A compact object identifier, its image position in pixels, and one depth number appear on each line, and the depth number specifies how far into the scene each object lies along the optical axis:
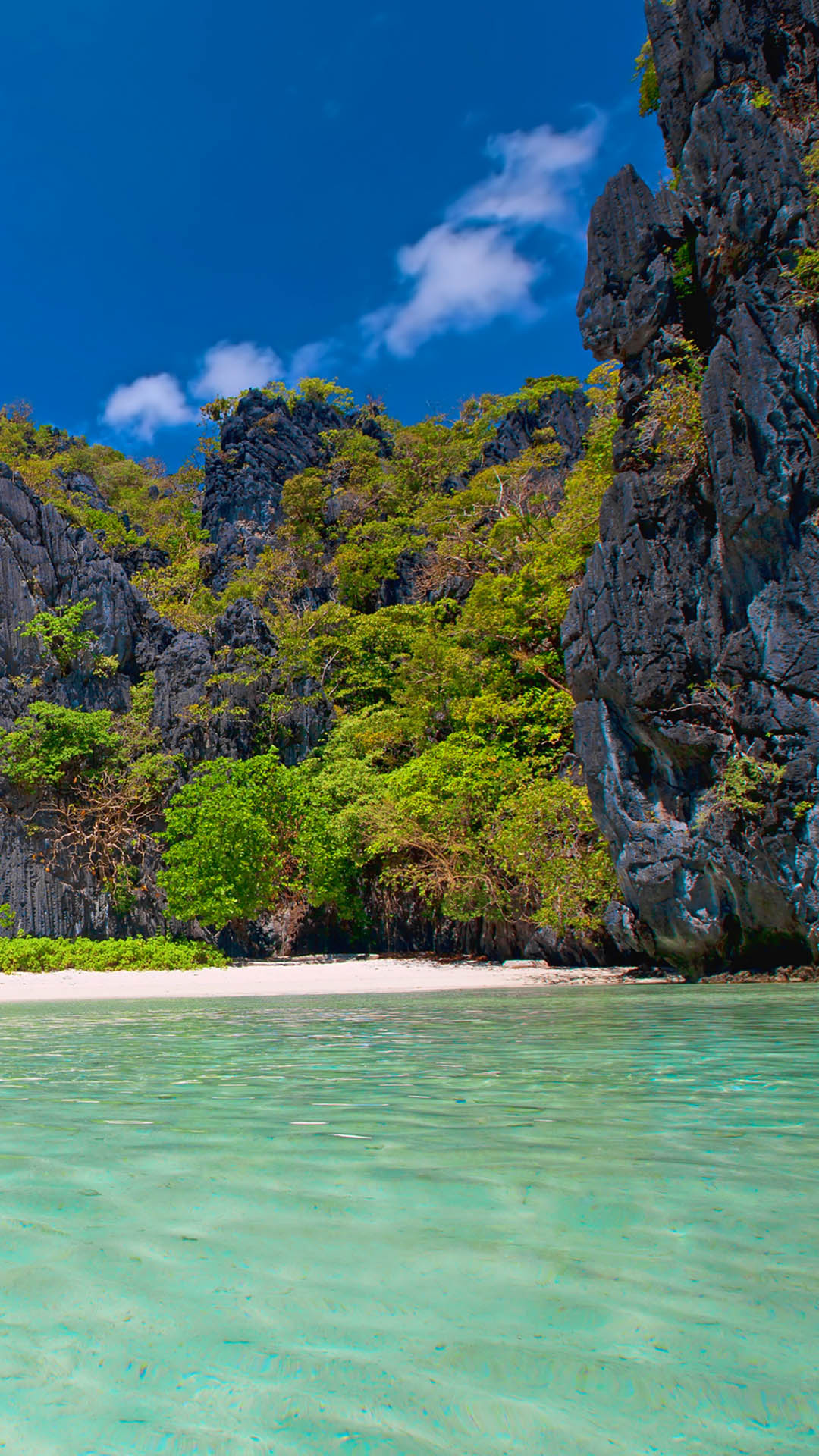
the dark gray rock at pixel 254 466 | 36.03
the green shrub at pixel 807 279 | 11.75
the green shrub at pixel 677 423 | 12.57
